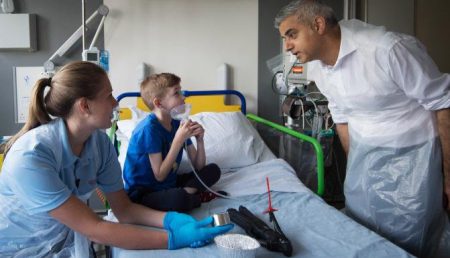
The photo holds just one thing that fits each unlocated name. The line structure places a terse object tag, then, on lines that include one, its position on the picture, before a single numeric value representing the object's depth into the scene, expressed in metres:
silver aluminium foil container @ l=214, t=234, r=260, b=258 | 1.14
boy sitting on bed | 1.67
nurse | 1.15
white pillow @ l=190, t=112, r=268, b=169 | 2.37
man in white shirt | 1.42
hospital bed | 1.28
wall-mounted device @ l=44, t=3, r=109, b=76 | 2.67
